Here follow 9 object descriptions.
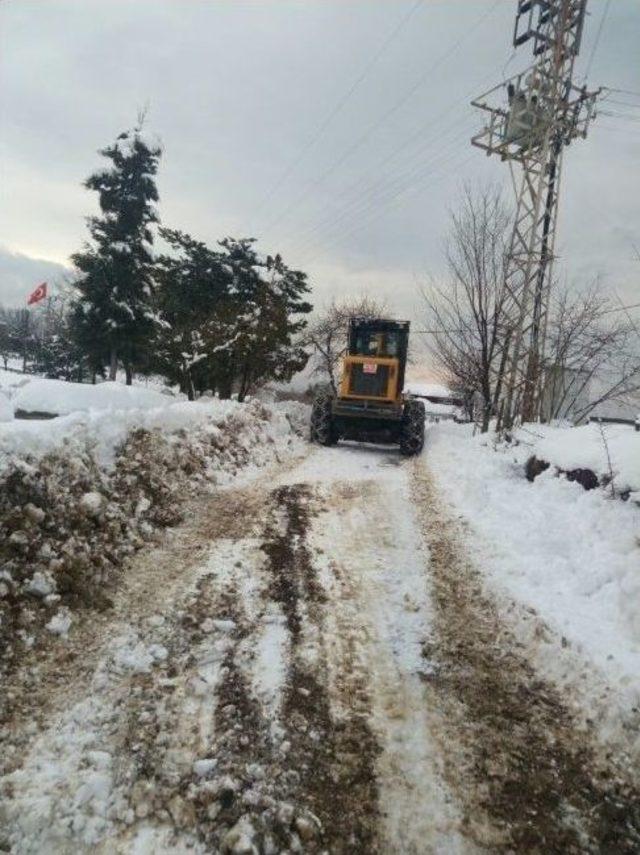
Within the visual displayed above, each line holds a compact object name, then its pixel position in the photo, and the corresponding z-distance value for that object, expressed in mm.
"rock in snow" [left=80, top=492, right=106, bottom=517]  5691
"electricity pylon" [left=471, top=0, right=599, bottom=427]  13305
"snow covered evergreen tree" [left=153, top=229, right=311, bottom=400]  23219
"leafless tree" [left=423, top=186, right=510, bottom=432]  15367
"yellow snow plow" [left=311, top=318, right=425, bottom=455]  14102
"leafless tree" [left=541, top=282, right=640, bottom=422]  13812
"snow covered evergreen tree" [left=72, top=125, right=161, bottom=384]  27781
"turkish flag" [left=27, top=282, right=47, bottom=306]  31606
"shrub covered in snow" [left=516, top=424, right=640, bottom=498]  6646
